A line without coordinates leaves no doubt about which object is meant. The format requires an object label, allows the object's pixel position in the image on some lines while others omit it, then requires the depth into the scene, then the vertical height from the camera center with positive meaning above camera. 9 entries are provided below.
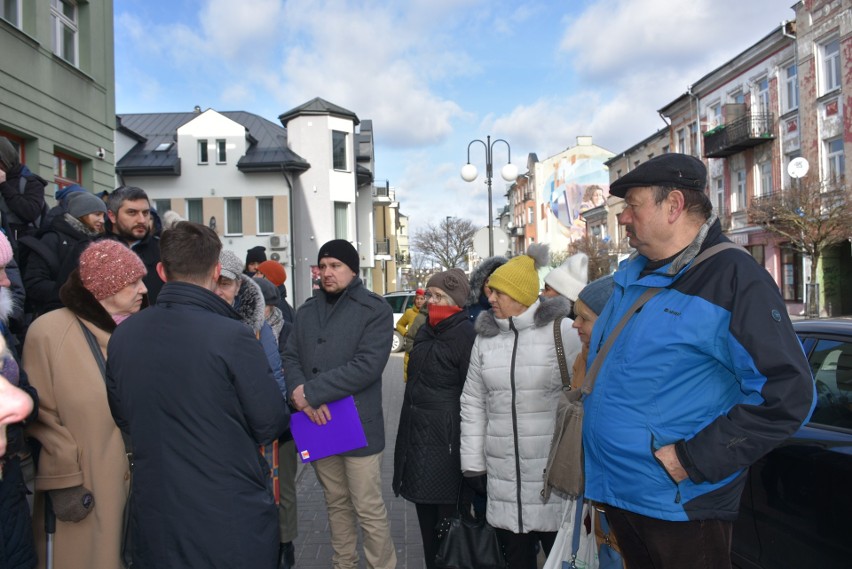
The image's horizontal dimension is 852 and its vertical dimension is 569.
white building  33.75 +5.89
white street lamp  18.88 +3.50
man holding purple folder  4.16 -0.50
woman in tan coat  3.09 -0.65
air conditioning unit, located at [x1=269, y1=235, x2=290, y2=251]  33.34 +2.52
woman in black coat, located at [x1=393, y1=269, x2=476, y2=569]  4.11 -0.85
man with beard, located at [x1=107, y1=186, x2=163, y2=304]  4.66 +0.55
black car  3.06 -1.02
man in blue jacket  2.24 -0.38
